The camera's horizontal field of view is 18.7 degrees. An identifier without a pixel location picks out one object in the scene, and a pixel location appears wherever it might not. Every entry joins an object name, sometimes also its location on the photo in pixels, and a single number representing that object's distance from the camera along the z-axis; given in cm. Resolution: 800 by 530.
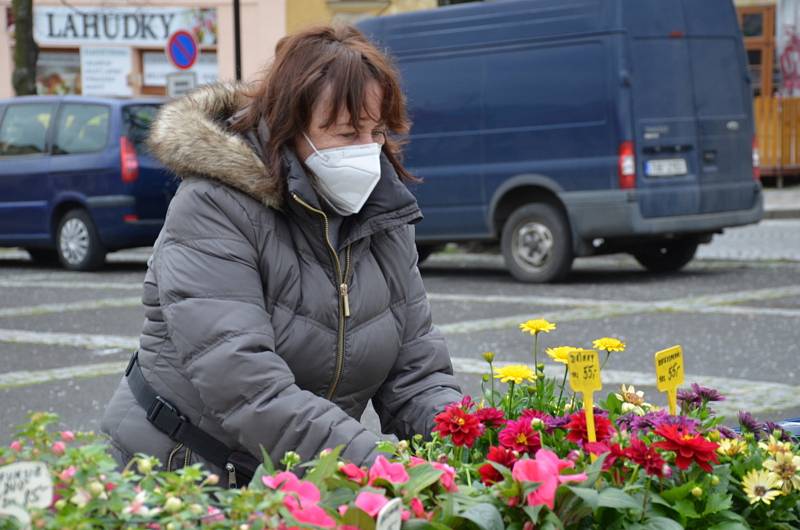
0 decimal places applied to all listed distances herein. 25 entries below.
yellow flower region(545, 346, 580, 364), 429
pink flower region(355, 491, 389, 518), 309
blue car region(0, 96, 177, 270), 2377
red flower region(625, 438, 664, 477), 347
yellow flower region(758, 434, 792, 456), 377
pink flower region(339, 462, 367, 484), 333
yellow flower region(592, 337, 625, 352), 452
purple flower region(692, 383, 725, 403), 434
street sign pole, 2864
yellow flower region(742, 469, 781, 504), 359
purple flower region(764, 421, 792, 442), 417
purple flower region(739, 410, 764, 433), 413
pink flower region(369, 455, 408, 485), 333
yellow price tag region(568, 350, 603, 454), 385
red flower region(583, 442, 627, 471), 354
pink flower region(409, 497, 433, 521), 322
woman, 439
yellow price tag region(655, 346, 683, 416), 414
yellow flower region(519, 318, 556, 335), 469
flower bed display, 295
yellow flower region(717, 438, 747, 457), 374
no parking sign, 3178
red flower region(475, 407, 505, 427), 394
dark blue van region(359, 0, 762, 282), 2011
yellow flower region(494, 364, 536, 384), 436
